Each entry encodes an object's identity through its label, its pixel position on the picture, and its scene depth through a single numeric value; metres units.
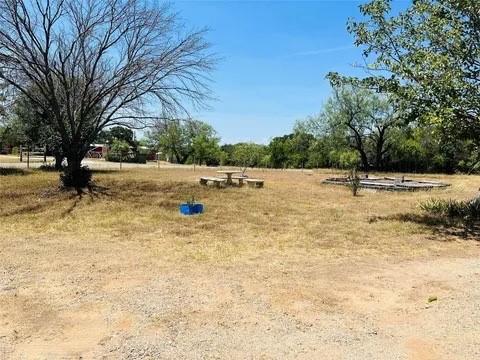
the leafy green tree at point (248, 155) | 39.66
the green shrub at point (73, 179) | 13.55
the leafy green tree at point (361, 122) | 28.92
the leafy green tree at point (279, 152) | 37.12
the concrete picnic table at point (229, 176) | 15.75
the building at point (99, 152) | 49.66
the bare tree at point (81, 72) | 12.19
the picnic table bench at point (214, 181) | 15.32
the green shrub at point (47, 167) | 21.69
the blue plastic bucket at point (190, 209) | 10.03
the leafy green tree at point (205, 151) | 43.88
